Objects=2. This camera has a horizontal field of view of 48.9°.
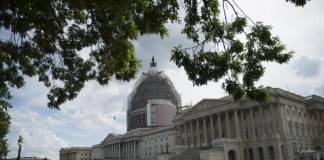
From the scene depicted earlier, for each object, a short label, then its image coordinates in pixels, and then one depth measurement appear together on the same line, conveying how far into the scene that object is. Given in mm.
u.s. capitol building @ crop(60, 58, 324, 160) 69688
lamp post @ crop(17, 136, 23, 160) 31739
